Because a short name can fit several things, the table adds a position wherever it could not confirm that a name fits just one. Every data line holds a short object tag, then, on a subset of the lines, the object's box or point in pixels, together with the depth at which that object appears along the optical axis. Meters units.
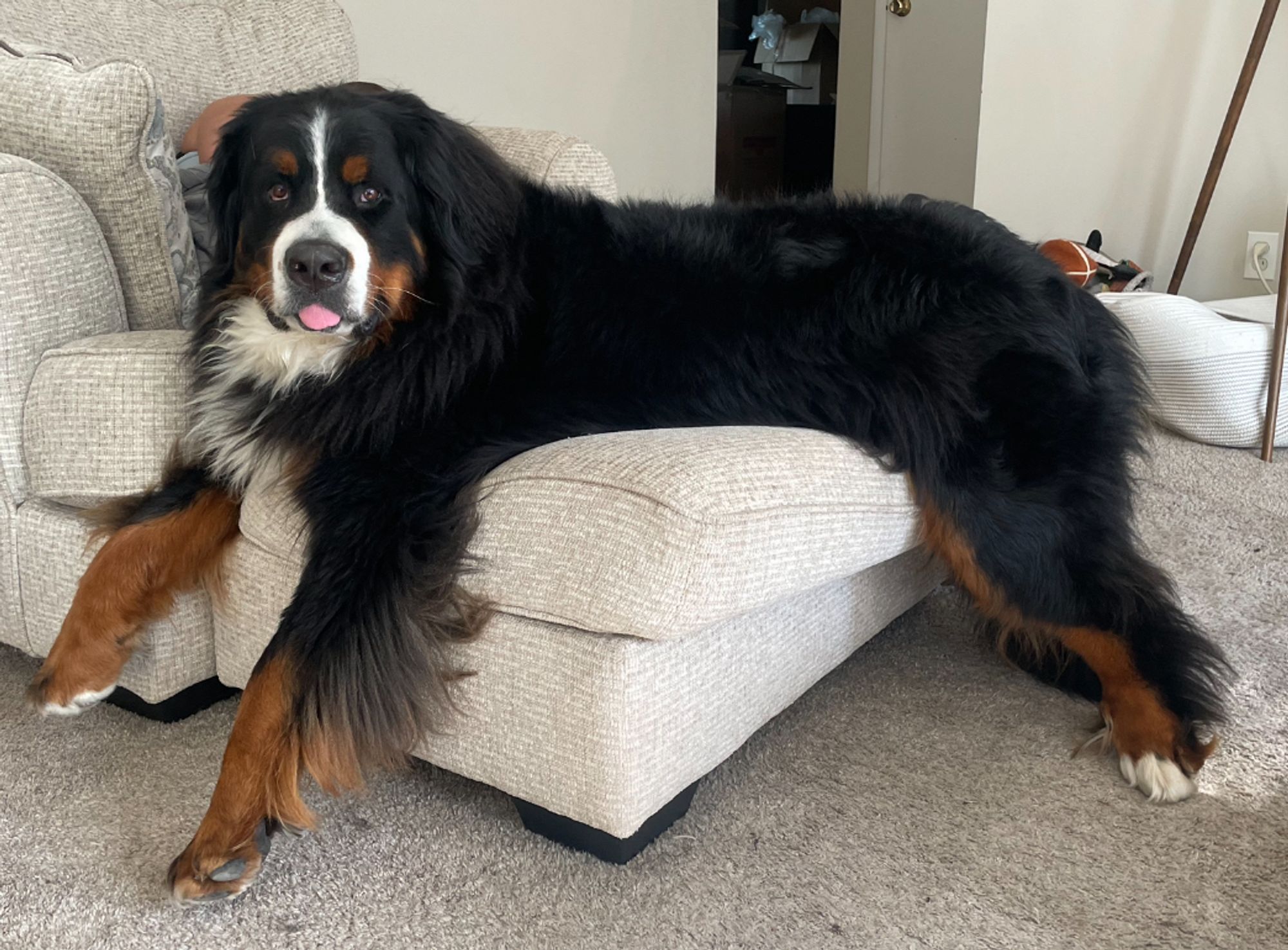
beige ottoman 1.17
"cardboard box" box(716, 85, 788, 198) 5.73
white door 4.24
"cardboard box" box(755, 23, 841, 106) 6.13
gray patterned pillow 1.58
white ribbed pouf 2.76
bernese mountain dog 1.35
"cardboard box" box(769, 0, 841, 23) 6.42
